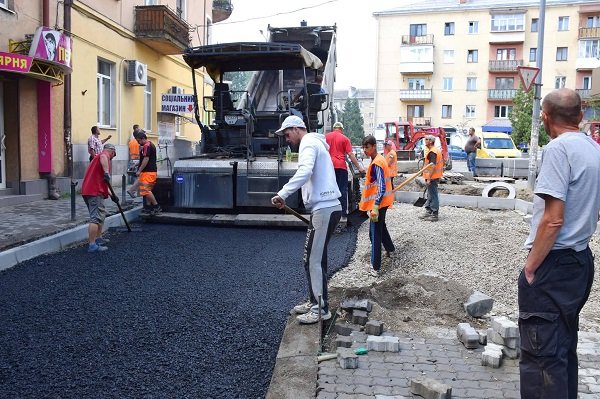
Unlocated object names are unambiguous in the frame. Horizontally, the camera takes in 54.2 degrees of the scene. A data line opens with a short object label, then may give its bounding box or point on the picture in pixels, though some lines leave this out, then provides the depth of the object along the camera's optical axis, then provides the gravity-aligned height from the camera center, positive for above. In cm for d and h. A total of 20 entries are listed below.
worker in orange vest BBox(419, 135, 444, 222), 1003 -48
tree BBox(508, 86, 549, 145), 3931 +218
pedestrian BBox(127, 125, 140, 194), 1358 -37
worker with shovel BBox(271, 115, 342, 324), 443 -48
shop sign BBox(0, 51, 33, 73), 969 +131
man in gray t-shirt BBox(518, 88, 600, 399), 263 -48
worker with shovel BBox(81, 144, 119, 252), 744 -61
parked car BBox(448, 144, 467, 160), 3519 -22
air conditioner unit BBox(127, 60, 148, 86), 1548 +186
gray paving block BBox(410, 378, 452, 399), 309 -128
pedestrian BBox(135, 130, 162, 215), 968 -47
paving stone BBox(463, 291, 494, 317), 464 -123
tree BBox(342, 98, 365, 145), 6303 +298
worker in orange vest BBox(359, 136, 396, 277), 648 -59
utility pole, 1346 +98
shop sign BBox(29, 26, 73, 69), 1051 +174
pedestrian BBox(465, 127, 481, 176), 1918 -2
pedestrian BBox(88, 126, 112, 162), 1244 -2
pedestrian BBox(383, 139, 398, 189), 969 -20
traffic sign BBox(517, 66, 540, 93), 1269 +164
